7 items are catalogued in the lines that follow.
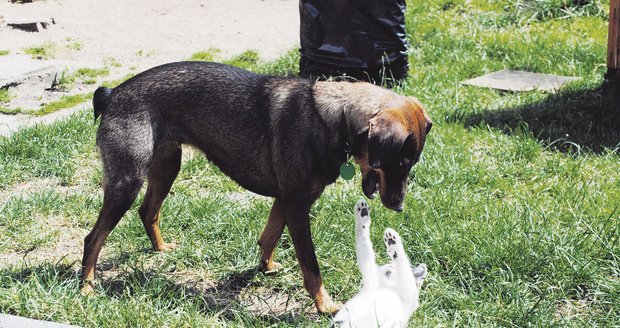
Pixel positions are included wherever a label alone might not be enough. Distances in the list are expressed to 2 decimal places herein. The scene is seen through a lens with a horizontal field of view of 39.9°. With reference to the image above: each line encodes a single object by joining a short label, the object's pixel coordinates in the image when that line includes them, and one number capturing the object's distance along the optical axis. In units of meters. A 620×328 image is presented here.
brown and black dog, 3.88
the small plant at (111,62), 8.83
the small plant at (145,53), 9.25
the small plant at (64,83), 8.10
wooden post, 7.04
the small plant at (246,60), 8.55
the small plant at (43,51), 9.05
